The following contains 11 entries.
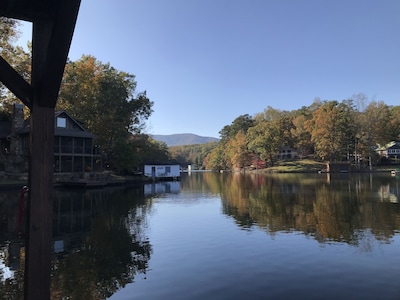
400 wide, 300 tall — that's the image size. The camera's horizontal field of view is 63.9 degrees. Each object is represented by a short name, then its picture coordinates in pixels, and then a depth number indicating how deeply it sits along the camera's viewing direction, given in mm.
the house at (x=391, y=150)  82312
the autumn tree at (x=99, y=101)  45406
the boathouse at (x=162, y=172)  56188
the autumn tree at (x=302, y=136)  86881
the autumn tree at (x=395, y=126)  84875
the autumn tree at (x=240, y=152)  96688
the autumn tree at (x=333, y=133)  72562
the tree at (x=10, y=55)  27094
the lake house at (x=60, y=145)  35656
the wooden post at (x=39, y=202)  3492
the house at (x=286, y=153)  93312
